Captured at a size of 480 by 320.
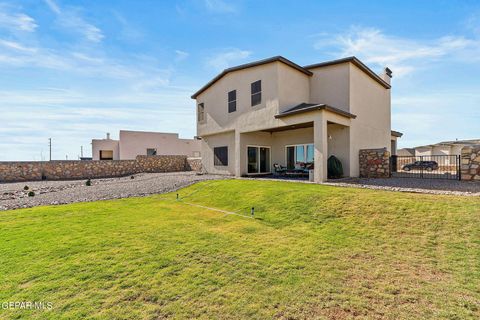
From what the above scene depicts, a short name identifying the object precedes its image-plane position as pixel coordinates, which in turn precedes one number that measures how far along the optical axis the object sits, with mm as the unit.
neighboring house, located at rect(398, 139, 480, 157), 29791
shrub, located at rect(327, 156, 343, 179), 14195
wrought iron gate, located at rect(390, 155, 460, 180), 14427
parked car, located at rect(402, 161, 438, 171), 22344
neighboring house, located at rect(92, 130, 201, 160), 35812
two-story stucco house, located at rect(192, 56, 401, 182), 14539
